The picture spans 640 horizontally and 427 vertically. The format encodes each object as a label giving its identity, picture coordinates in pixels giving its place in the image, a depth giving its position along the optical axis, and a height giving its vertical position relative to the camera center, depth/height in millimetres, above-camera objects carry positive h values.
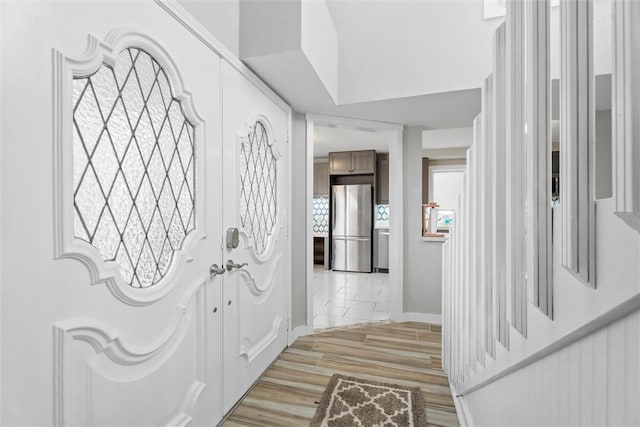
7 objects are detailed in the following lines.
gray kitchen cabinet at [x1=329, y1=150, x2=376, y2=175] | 6156 +1014
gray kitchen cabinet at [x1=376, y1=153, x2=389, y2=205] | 6273 +653
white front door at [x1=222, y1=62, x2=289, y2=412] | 1807 -111
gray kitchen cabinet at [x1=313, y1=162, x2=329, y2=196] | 6695 +784
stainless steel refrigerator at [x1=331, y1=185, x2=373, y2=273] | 6105 -246
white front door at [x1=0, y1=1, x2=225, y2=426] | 844 -3
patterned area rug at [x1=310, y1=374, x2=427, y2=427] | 1745 -1114
